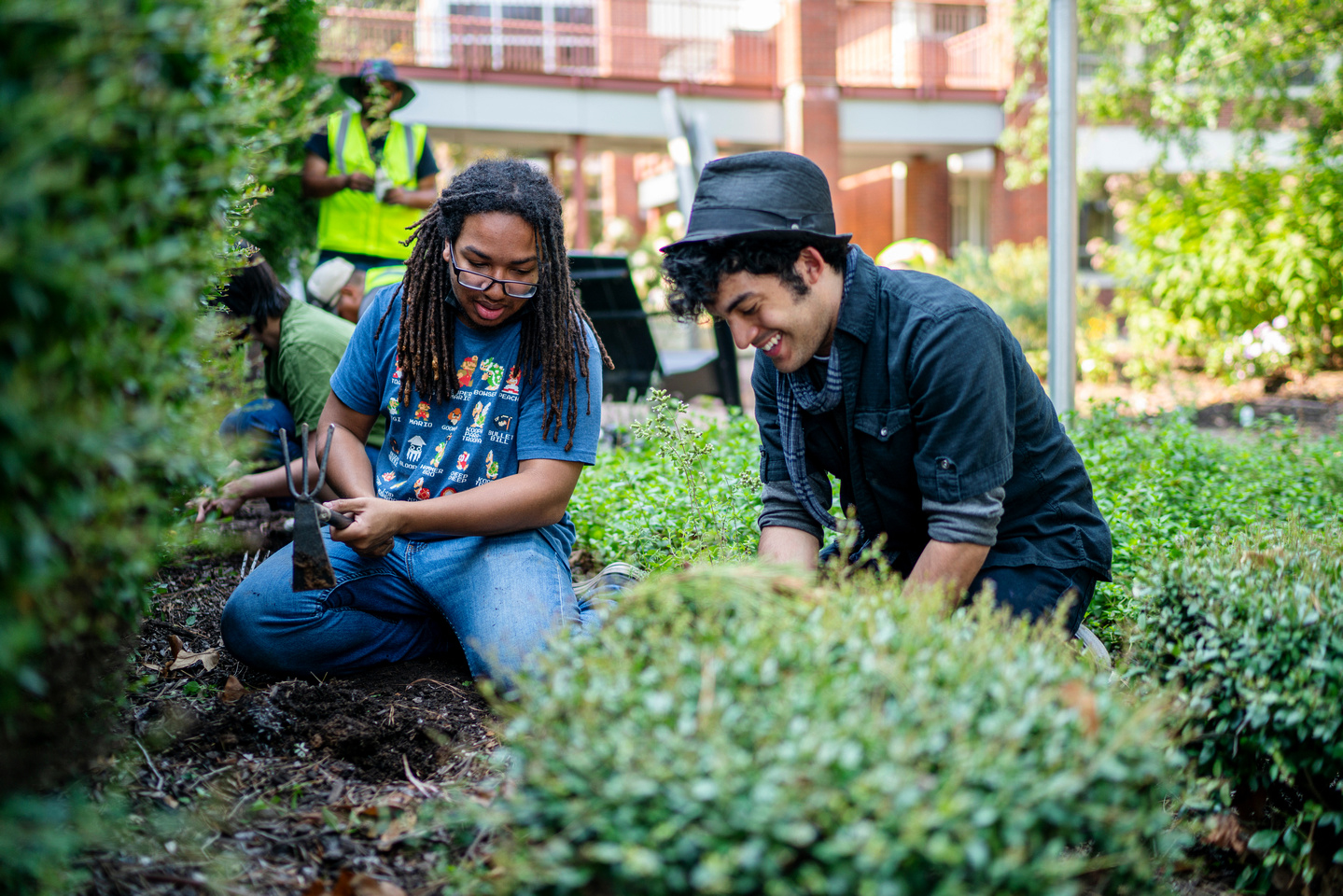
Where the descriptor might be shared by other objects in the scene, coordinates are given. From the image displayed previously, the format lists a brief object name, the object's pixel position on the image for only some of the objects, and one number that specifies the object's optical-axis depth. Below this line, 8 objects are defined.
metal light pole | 6.14
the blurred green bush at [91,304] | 1.26
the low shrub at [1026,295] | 12.20
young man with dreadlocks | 2.96
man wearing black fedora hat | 2.42
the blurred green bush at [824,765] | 1.36
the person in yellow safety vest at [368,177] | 5.22
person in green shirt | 3.91
